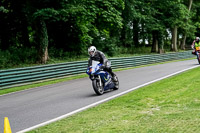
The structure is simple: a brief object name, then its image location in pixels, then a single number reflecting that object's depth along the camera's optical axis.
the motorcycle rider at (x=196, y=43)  19.09
